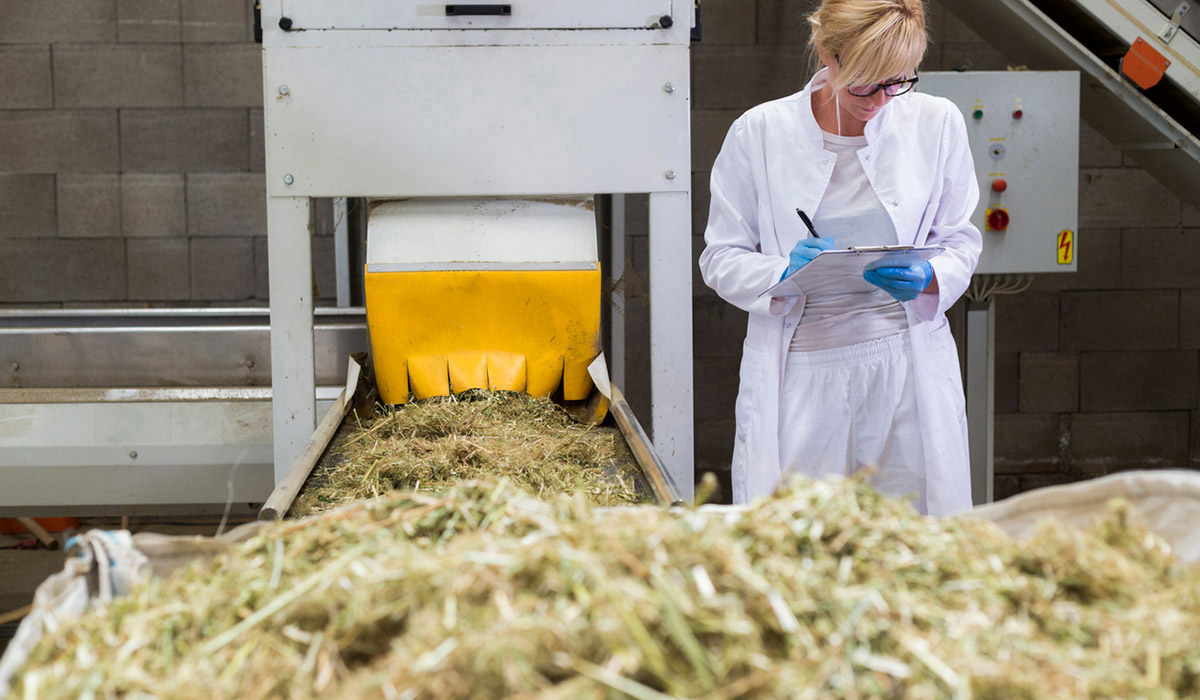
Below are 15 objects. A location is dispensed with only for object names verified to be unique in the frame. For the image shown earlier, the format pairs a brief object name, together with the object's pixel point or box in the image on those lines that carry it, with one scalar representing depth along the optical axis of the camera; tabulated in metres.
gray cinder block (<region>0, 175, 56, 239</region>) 3.88
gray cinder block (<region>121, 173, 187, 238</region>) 3.91
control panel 2.71
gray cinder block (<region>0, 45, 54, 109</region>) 3.82
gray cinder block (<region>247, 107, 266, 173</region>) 3.90
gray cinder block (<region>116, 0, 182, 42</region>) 3.84
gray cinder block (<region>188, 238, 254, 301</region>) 3.96
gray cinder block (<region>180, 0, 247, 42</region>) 3.84
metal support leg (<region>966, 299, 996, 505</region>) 2.70
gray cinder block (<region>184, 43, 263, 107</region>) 3.87
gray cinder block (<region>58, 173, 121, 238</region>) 3.90
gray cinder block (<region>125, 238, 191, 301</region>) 3.95
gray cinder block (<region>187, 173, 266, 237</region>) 3.92
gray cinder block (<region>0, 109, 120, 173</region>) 3.86
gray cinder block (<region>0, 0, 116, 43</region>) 3.80
